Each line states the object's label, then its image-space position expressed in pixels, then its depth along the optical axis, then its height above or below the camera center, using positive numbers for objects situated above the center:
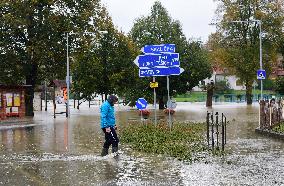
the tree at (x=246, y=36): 56.72 +6.41
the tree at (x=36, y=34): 39.12 +4.52
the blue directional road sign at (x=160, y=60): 20.70 +1.35
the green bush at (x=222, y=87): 97.31 +1.35
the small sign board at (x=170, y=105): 23.12 -0.47
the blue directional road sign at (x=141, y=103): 24.59 -0.41
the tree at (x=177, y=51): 50.09 +4.09
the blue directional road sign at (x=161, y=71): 20.78 +0.91
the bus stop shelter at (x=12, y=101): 37.62 -0.51
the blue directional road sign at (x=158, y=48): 20.53 +1.78
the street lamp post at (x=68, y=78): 40.25 +1.26
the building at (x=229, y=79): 117.41 +3.46
